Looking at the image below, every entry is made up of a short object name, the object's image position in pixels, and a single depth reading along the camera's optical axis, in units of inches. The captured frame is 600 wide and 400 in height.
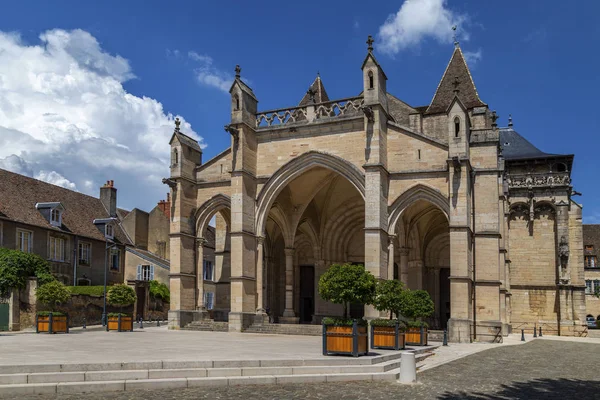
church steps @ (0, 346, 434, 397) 376.8
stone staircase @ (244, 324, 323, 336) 895.2
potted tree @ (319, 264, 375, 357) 492.4
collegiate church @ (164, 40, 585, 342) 872.9
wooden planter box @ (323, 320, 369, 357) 487.8
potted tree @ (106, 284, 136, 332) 917.2
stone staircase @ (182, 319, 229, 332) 966.4
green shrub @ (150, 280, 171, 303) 1370.6
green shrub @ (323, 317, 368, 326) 496.7
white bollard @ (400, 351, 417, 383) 426.0
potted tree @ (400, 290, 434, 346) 695.7
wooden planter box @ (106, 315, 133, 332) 912.9
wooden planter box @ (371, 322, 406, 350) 592.4
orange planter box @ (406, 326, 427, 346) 695.7
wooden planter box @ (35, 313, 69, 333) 836.6
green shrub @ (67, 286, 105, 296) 1129.4
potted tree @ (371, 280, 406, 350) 593.0
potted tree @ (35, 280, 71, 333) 840.4
